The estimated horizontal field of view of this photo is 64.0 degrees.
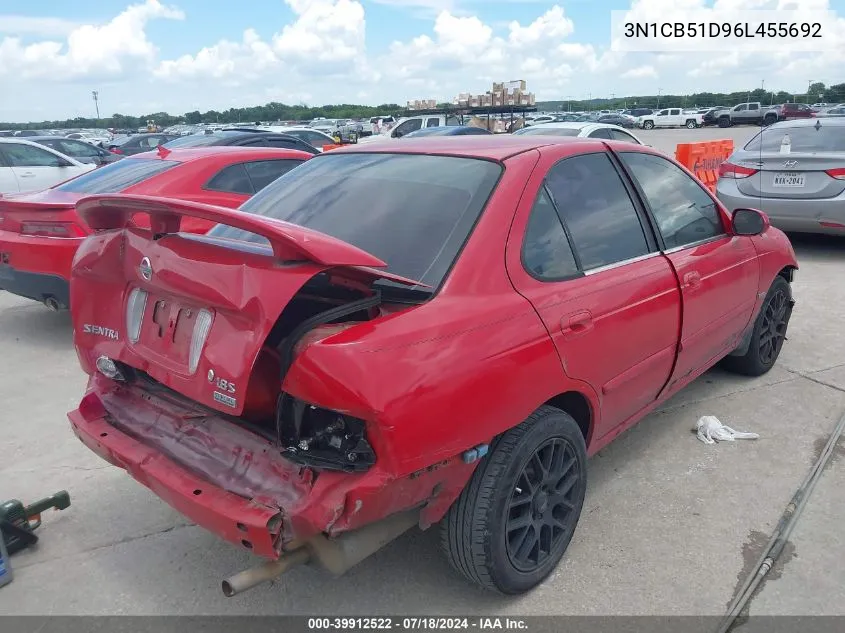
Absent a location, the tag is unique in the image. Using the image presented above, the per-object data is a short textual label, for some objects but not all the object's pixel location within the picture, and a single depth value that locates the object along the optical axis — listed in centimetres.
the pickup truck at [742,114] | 4484
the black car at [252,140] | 839
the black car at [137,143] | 1906
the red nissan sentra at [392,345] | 202
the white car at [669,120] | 4741
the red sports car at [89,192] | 536
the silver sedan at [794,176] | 745
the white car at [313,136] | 1614
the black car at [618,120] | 3647
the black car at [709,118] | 4734
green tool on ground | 280
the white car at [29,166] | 1069
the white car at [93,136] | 3244
